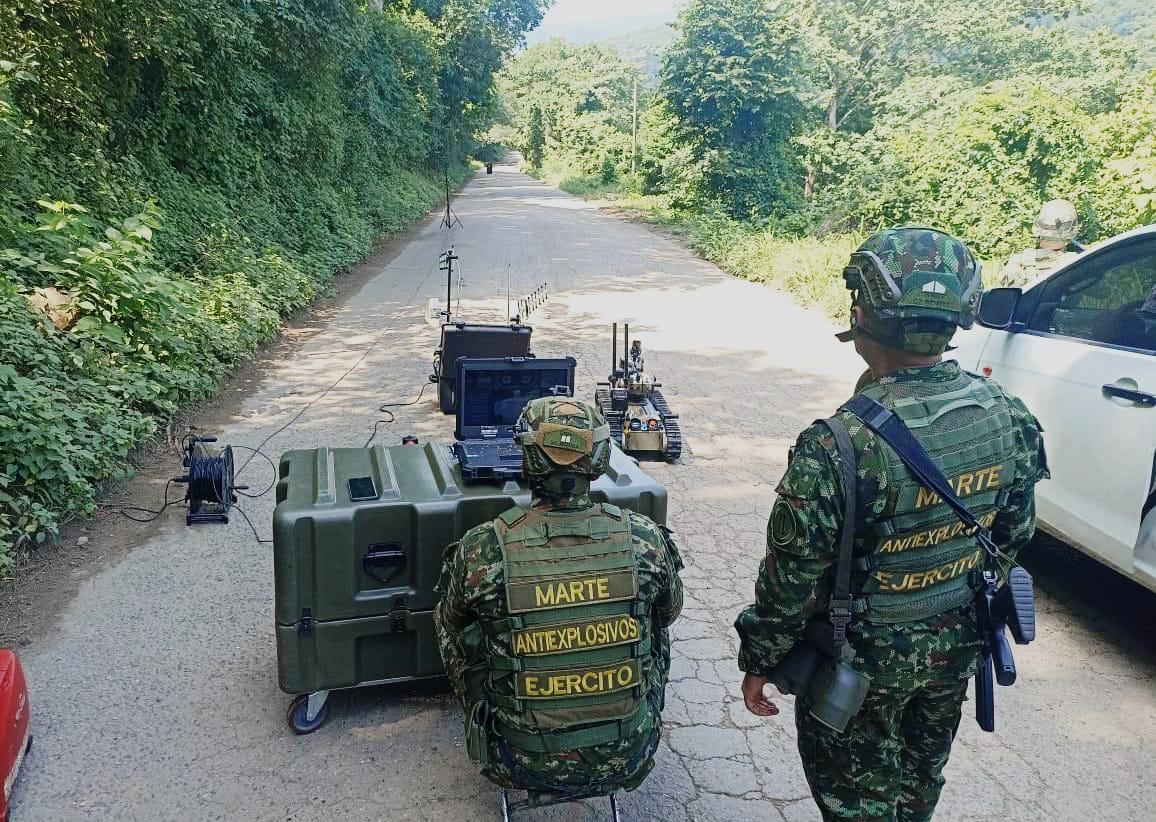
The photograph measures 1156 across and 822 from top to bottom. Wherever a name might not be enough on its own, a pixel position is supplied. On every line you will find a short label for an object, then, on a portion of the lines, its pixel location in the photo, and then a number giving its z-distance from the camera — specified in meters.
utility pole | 36.97
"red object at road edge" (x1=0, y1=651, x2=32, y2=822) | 2.56
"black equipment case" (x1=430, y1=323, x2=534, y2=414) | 6.29
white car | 3.49
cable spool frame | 4.80
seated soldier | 2.21
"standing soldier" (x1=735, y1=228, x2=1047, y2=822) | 1.96
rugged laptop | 4.48
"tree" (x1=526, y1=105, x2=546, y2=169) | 67.25
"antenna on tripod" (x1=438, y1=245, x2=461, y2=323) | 6.96
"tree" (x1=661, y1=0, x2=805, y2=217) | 20.94
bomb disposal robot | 6.00
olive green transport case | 2.81
